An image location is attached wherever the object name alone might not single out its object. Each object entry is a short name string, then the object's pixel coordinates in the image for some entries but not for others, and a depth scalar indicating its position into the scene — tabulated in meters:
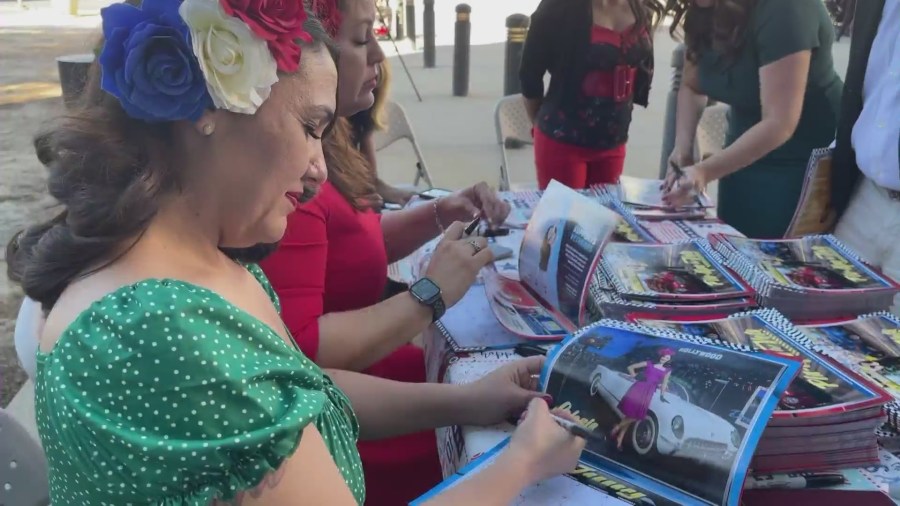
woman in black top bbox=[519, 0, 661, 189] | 2.97
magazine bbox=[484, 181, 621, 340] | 1.54
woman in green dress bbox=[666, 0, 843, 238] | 2.27
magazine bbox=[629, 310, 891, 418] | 1.11
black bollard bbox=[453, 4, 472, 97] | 7.83
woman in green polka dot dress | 0.77
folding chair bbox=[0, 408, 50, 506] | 1.31
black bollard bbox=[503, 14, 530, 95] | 6.54
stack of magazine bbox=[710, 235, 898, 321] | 1.53
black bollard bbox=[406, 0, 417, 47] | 10.73
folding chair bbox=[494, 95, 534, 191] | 4.03
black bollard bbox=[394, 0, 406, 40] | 11.54
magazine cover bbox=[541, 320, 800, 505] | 1.03
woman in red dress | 1.40
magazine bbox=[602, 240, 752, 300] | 1.56
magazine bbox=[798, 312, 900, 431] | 1.28
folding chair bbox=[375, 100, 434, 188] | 4.23
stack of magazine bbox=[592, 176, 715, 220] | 2.29
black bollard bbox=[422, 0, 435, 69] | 9.17
